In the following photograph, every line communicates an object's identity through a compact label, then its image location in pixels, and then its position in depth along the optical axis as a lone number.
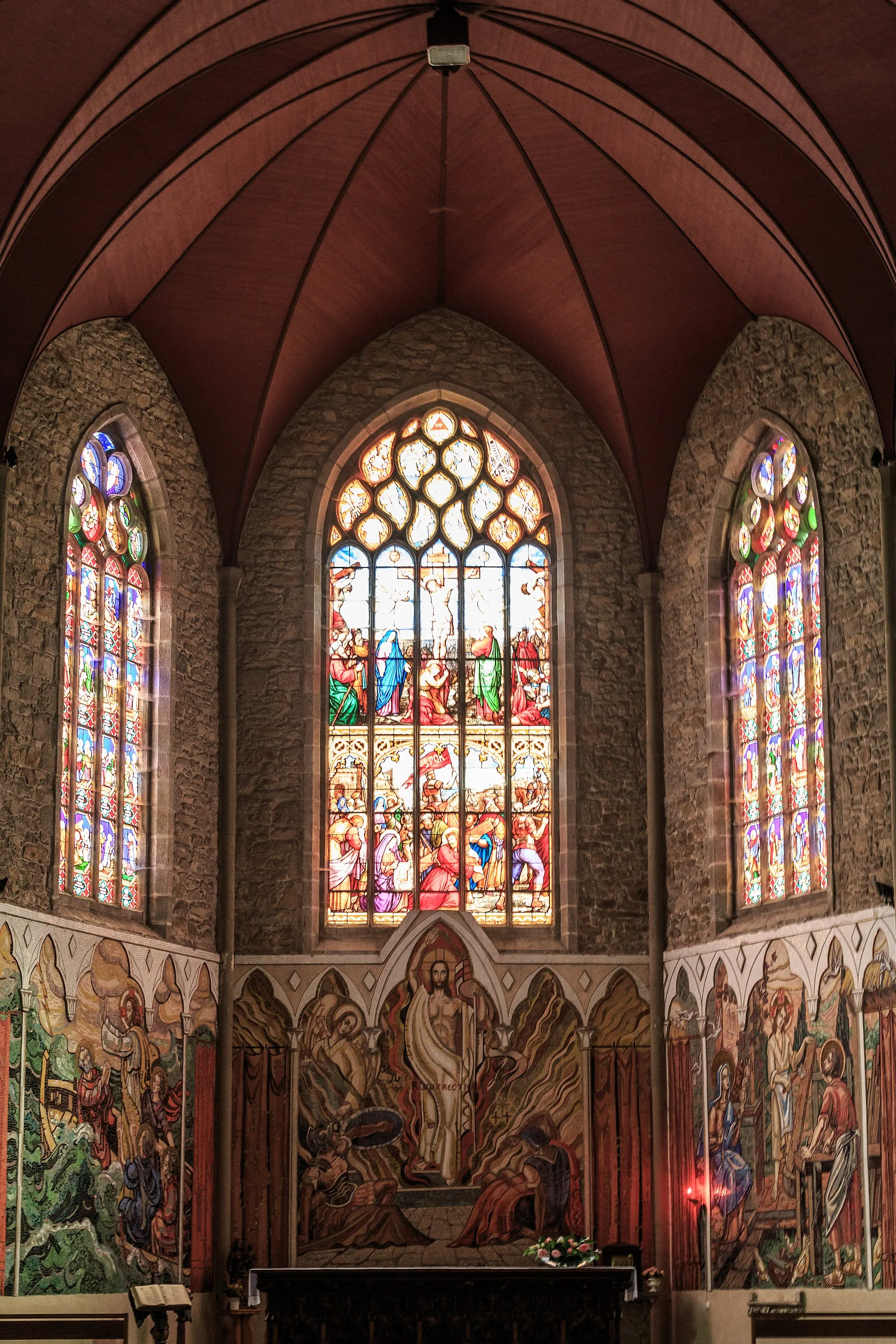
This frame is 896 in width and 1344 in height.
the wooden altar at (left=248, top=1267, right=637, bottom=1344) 16.89
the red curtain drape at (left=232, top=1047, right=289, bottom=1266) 18.83
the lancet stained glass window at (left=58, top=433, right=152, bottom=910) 18.38
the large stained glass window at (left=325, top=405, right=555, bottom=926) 20.20
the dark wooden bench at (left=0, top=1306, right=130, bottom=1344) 14.02
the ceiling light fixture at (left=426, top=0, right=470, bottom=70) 16.59
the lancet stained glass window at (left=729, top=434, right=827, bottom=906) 18.36
